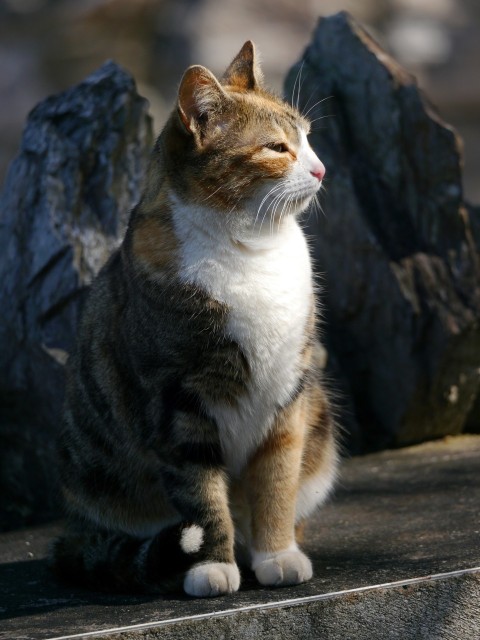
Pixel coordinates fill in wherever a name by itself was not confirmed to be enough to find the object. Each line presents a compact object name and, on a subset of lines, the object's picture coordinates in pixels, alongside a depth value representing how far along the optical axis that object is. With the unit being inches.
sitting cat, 232.1
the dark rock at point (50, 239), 349.4
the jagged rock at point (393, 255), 372.2
